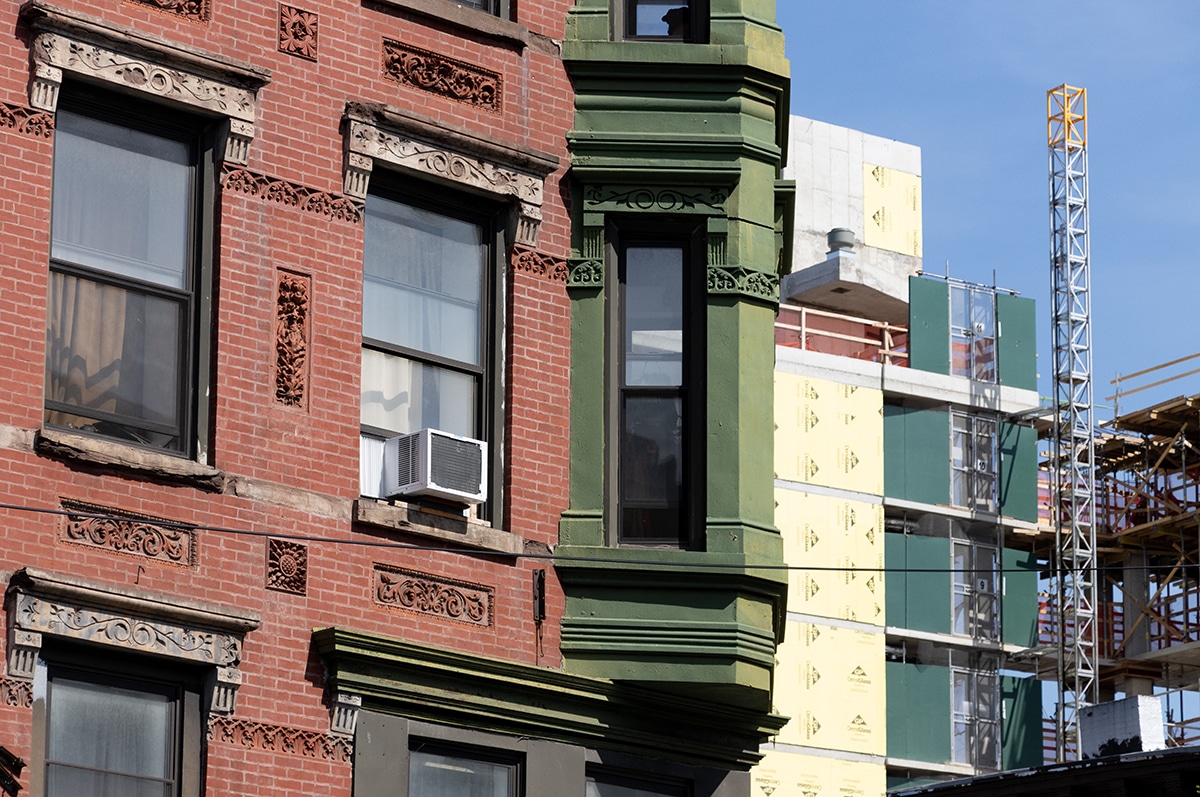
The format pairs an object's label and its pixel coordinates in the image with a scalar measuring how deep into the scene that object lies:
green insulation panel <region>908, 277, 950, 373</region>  62.31
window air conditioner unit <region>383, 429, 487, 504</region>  16.64
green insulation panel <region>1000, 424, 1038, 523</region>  62.41
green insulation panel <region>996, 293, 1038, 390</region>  63.84
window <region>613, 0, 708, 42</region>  18.83
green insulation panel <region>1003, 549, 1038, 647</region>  61.22
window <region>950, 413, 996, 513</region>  61.47
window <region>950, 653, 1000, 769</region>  58.56
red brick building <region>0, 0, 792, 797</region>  15.17
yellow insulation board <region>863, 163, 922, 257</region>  71.19
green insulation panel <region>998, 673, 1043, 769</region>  59.69
